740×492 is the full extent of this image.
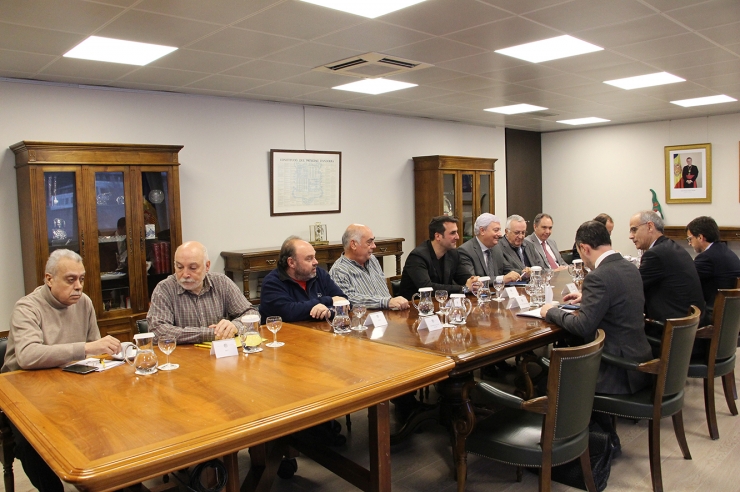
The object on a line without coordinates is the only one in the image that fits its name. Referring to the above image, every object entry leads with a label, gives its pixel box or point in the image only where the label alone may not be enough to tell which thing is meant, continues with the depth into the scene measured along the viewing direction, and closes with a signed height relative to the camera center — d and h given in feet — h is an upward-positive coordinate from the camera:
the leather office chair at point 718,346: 10.76 -2.90
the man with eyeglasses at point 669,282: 11.52 -1.71
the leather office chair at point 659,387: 9.00 -3.05
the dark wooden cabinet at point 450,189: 25.14 +0.73
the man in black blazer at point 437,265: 13.83 -1.47
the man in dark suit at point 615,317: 9.20 -1.91
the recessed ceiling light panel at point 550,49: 13.96 +3.86
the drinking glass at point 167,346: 7.62 -1.73
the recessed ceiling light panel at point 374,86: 18.02 +3.95
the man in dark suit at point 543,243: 18.37 -1.37
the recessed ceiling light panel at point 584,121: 28.55 +4.04
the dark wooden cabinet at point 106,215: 14.87 +0.08
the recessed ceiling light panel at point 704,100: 23.00 +3.91
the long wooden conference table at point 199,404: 5.10 -2.05
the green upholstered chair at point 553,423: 7.45 -2.98
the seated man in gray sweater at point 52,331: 7.77 -1.71
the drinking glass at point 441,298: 10.43 -1.70
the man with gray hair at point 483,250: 15.26 -1.24
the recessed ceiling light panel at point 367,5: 10.77 +3.86
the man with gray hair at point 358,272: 12.48 -1.41
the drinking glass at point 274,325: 8.73 -1.71
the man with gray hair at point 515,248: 17.03 -1.37
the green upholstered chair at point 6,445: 8.35 -3.23
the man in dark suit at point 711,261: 13.29 -1.52
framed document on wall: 21.12 +1.10
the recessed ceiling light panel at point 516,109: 23.84 +4.00
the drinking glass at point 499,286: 12.79 -1.85
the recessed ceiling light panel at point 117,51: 12.72 +3.87
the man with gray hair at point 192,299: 9.93 -1.51
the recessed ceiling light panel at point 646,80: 18.39 +3.89
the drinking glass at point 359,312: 9.87 -1.76
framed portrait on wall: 28.27 +1.15
